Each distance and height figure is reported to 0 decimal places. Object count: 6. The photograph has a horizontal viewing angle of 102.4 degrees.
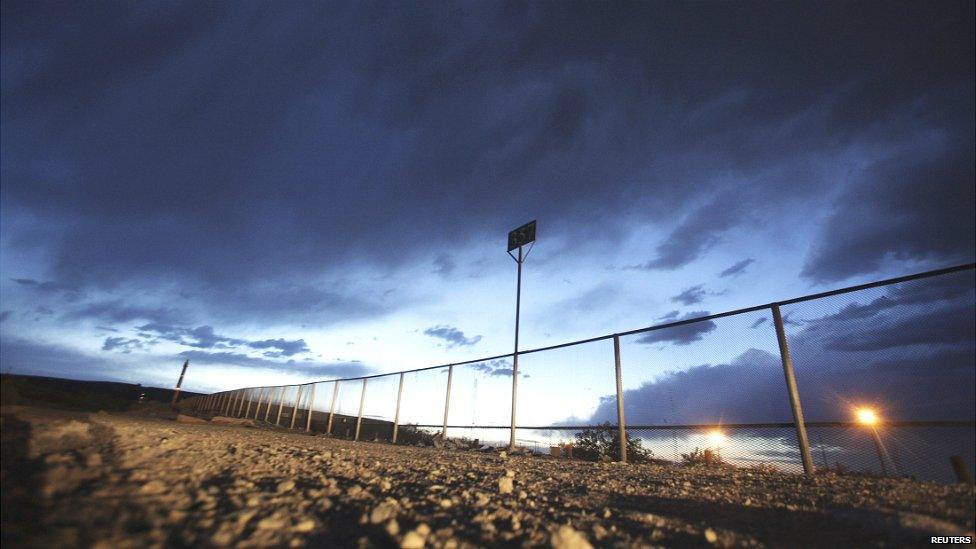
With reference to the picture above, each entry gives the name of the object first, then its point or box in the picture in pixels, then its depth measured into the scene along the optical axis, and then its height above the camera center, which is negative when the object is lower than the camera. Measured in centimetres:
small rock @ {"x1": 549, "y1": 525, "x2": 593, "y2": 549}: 187 -56
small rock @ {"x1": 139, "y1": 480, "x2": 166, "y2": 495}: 214 -50
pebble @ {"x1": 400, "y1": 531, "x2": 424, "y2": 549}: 181 -59
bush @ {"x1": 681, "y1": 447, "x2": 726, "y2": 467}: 523 -42
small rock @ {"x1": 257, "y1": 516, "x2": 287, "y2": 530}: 189 -57
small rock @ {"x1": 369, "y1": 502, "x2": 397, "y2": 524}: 214 -57
